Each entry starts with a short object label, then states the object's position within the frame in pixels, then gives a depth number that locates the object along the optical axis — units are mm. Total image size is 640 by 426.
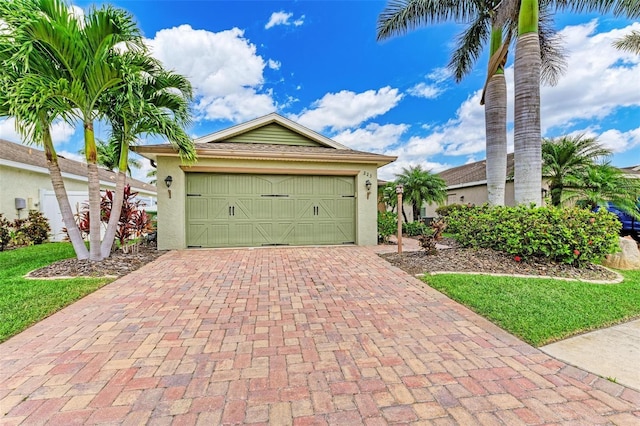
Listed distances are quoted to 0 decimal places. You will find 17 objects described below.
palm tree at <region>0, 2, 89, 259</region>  4391
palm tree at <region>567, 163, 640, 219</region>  7789
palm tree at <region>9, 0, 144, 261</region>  4578
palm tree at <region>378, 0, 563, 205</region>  7988
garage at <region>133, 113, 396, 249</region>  7973
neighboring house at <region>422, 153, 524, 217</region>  14349
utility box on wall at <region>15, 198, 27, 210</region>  9770
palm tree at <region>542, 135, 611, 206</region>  8773
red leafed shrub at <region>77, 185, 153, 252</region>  6976
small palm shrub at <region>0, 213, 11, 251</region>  8198
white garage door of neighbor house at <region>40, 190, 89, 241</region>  10398
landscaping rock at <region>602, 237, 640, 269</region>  5973
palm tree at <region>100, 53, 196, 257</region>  5820
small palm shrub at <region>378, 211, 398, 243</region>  9641
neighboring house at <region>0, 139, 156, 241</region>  9438
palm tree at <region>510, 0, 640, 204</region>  6641
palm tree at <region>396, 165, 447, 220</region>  11961
